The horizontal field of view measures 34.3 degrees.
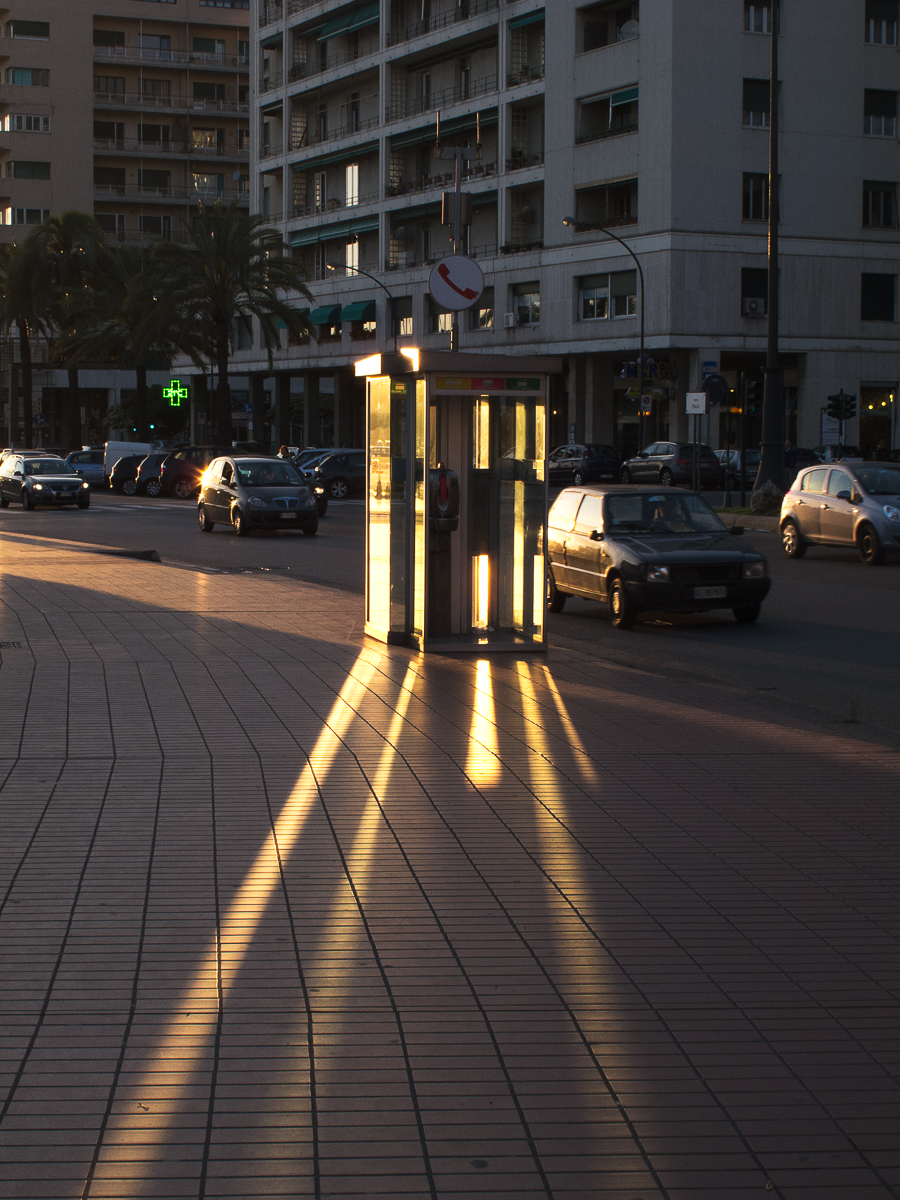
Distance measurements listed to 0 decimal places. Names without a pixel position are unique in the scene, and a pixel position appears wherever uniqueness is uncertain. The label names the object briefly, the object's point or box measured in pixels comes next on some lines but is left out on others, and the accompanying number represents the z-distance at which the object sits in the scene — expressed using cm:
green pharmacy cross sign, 5934
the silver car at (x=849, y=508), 2123
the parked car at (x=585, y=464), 5050
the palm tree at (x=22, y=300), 6756
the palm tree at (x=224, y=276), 5131
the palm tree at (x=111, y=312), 6003
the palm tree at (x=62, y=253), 6712
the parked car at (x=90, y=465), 5344
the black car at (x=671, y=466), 4634
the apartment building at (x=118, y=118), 9606
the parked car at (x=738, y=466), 4762
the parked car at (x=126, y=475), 4959
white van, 5191
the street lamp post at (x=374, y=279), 6336
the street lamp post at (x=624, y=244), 4928
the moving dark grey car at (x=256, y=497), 2814
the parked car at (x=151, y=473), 4862
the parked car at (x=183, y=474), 4744
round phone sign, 1234
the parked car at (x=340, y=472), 4391
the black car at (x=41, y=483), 3956
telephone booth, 1143
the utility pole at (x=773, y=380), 3034
